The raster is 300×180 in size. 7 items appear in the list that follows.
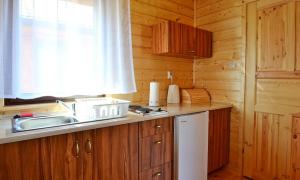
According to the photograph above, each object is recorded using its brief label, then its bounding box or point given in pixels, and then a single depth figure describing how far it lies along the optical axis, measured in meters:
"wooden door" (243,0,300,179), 2.12
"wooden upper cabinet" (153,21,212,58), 2.38
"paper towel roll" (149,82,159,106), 2.39
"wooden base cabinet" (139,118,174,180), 1.81
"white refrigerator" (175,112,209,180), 2.00
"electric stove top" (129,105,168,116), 1.88
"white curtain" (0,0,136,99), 1.55
